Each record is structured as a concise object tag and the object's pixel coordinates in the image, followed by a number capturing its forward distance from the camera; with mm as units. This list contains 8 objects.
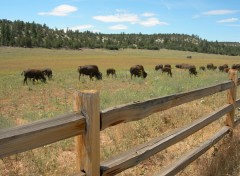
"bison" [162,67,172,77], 35469
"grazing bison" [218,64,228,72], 45591
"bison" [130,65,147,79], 30784
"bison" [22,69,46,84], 27625
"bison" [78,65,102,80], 30988
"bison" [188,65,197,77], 36225
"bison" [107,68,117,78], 33844
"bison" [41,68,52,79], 31053
